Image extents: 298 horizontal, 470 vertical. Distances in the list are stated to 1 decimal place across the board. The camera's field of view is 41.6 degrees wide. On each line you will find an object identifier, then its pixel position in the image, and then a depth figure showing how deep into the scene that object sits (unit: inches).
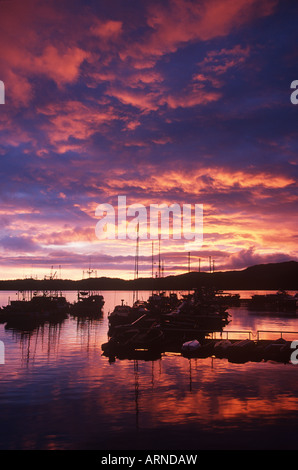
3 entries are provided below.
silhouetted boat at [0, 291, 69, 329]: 3660.7
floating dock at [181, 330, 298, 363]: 1765.5
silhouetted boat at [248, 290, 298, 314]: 6048.2
